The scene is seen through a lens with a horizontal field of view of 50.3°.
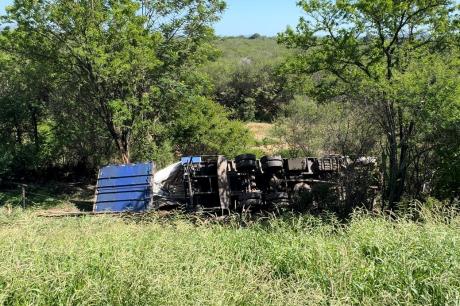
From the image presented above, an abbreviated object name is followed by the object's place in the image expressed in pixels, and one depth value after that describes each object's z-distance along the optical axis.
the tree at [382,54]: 11.28
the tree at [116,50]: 14.73
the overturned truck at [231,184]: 12.51
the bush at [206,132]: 20.38
